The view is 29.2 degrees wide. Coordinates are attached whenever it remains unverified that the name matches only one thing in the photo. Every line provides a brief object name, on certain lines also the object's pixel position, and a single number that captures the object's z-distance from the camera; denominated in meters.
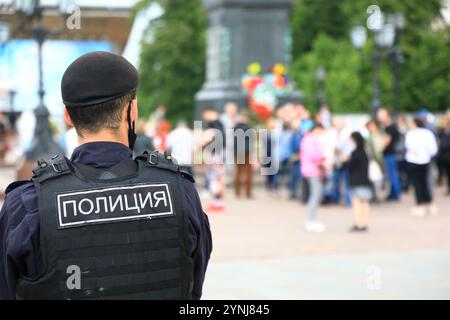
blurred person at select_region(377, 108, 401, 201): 18.17
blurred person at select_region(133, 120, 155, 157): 14.27
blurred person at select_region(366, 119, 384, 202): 16.08
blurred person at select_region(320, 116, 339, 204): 16.50
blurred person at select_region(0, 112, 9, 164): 32.22
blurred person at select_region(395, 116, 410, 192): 19.88
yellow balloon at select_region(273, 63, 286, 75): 25.47
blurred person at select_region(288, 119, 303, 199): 17.81
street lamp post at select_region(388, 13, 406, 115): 24.39
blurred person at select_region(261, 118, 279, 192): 18.64
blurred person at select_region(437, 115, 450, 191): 20.60
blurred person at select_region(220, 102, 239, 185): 18.77
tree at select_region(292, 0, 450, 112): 43.75
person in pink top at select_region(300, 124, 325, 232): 13.58
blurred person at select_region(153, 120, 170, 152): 18.03
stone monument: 25.69
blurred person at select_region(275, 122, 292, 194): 18.30
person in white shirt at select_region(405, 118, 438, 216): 15.59
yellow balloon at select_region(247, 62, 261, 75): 25.36
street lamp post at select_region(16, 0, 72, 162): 17.48
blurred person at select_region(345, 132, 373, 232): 13.11
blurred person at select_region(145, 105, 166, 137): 18.28
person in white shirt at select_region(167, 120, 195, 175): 16.39
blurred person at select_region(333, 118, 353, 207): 17.09
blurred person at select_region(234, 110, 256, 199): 18.27
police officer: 2.73
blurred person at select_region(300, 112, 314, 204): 17.75
